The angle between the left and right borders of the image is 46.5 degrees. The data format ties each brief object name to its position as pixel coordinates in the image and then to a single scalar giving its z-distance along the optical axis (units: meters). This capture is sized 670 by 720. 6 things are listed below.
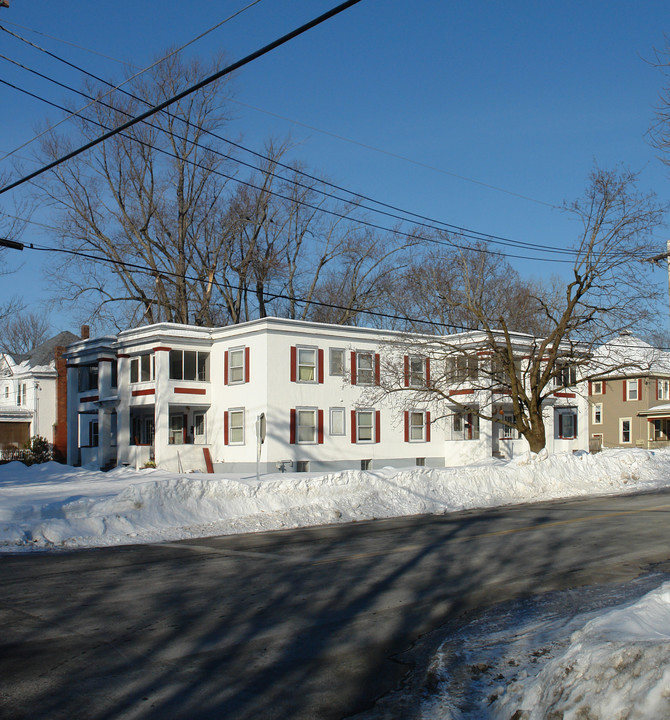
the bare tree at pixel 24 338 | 84.38
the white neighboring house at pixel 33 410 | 61.34
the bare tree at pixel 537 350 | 32.50
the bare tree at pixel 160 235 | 49.06
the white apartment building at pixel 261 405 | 38.25
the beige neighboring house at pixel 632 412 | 59.56
